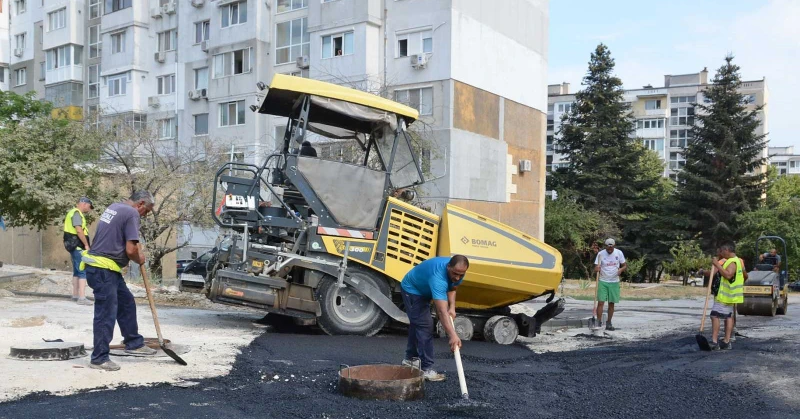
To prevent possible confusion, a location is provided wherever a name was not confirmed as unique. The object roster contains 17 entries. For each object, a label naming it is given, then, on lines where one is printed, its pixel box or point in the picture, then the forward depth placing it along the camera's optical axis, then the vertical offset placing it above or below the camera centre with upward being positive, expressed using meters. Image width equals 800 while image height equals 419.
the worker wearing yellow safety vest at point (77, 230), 11.14 -0.45
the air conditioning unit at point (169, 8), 39.11 +9.64
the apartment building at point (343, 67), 28.95 +5.83
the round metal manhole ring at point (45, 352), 6.87 -1.36
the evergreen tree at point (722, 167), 37.19 +1.82
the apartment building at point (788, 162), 117.31 +6.67
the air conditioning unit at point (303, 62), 32.06 +5.72
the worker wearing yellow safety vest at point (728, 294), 9.77 -1.12
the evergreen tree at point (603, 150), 39.72 +2.79
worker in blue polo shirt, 6.70 -0.86
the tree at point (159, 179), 17.61 +0.47
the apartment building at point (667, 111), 80.62 +9.70
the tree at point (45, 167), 17.91 +0.73
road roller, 15.14 -1.73
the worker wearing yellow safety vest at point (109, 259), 6.60 -0.52
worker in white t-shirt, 12.23 -1.08
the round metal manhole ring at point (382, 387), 6.03 -1.45
